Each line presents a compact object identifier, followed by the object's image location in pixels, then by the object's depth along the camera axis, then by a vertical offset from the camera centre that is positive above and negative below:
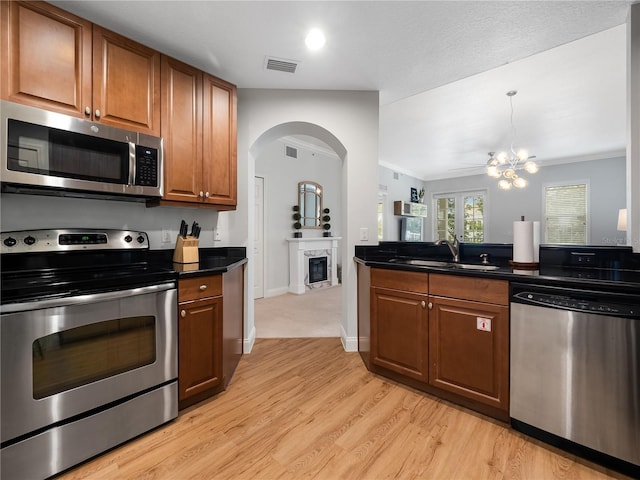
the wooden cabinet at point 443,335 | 1.74 -0.67
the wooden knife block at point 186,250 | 2.20 -0.10
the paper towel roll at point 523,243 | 1.95 -0.03
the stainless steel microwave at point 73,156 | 1.48 +0.49
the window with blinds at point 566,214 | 6.50 +0.59
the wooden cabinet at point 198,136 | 2.10 +0.81
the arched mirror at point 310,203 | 5.74 +0.72
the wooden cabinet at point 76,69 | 1.51 +1.02
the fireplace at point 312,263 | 5.48 -0.53
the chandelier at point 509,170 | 4.00 +1.10
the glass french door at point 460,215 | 8.03 +0.68
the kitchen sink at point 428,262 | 2.41 -0.22
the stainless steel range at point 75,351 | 1.24 -0.58
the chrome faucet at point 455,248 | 2.44 -0.09
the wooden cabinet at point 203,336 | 1.80 -0.67
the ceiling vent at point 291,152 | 5.44 +1.68
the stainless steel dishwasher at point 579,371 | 1.35 -0.69
